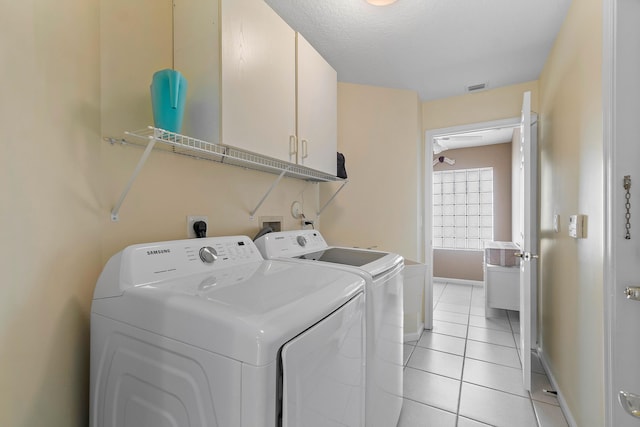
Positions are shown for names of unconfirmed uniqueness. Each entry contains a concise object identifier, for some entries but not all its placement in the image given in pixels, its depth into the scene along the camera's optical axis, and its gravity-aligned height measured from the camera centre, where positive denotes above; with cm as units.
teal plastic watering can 101 +43
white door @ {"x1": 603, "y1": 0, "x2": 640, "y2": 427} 104 +1
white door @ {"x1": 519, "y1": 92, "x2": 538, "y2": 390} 195 -30
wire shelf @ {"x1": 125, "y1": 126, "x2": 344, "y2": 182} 103 +29
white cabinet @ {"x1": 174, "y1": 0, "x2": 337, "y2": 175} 115 +65
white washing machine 119 -43
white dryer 62 -34
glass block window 496 +9
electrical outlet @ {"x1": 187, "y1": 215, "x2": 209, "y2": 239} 136 -5
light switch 144 -7
